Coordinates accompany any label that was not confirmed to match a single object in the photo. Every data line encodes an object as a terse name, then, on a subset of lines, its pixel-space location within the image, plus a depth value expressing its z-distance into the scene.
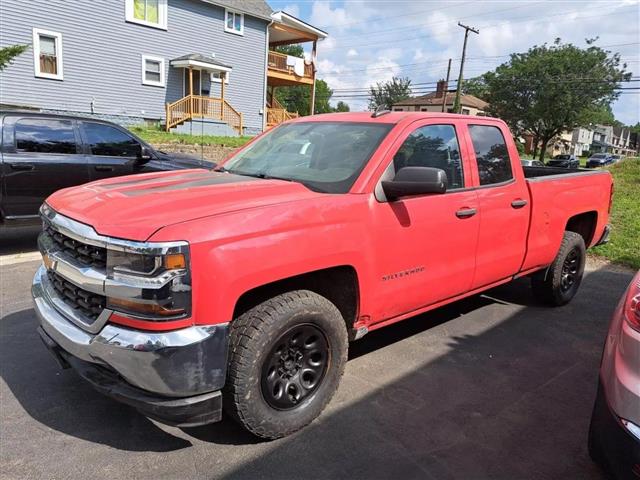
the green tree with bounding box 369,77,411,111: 87.62
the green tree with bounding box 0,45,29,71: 10.44
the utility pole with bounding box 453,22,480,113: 36.56
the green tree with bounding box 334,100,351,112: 102.84
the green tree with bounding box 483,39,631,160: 46.75
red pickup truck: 2.39
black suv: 6.46
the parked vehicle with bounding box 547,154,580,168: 37.27
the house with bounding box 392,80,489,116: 60.34
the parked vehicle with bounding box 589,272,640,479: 2.12
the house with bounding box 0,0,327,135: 18.05
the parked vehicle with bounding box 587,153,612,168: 49.22
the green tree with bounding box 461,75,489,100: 77.31
